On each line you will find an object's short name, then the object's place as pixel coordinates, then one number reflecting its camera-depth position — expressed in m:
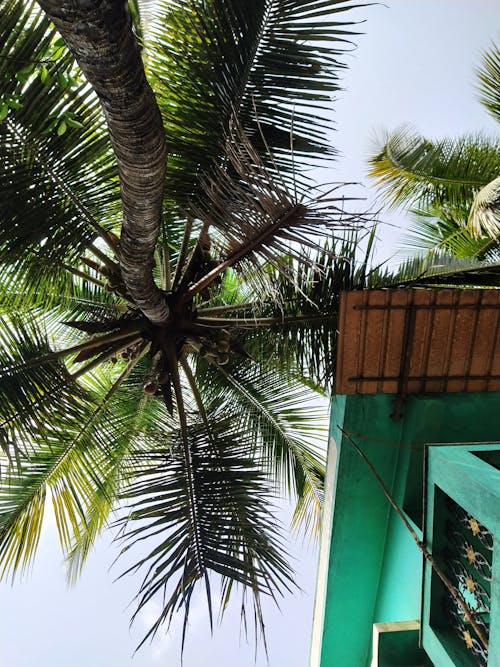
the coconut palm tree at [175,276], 3.03
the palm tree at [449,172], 6.28
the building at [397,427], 3.60
